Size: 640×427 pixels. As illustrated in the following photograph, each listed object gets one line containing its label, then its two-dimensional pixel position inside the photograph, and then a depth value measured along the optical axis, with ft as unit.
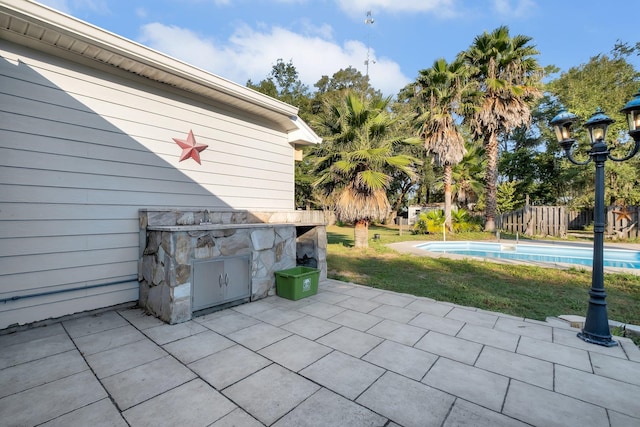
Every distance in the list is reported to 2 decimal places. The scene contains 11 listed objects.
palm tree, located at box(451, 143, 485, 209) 56.59
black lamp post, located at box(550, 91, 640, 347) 9.24
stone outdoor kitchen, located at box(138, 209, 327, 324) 10.72
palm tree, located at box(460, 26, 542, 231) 40.88
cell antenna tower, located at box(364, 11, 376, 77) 68.85
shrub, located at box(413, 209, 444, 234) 46.19
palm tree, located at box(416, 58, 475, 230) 41.96
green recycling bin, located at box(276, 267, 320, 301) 13.70
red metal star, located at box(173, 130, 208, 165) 14.02
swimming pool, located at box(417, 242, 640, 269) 28.24
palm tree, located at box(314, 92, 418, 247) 27.55
